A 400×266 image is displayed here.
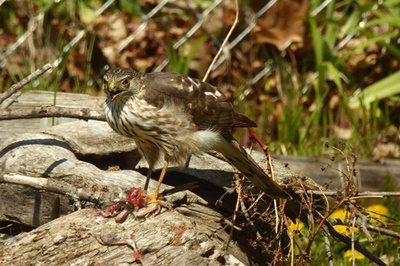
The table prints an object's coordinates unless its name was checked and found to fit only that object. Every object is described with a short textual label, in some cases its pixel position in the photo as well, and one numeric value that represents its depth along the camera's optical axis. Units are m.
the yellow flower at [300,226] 11.17
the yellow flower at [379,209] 11.66
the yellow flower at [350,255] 10.79
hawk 9.00
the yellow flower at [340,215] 11.51
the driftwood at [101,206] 7.94
